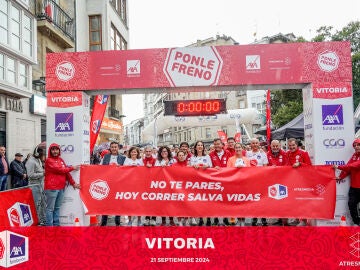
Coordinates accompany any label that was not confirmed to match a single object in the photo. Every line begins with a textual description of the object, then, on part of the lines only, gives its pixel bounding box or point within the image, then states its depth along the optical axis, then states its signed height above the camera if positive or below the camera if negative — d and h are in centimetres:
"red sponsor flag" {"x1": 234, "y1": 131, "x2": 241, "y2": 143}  1431 +32
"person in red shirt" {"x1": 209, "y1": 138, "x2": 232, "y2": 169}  753 -25
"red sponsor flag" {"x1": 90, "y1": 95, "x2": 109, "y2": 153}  941 +83
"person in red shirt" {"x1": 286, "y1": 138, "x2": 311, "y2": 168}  696 -26
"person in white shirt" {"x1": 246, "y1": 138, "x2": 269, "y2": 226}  737 -33
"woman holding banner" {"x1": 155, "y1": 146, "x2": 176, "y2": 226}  764 -27
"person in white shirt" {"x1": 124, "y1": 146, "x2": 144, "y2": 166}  761 -27
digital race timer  978 +108
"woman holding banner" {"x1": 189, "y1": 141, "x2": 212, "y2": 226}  716 -28
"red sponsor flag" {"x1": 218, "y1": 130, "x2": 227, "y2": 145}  1582 +43
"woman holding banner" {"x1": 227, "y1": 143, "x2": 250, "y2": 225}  717 -36
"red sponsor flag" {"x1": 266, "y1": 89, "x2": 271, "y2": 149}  1316 +115
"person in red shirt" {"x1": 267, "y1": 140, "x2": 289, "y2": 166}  725 -27
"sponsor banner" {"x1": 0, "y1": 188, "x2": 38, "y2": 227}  606 -113
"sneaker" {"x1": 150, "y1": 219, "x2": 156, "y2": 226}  720 -162
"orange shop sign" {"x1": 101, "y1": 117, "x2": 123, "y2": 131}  2409 +163
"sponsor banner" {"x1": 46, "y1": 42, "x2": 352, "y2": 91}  680 +160
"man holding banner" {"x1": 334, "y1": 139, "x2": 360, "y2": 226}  627 -69
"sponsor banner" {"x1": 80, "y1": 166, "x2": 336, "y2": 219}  623 -90
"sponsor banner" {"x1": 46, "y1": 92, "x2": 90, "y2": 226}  733 +39
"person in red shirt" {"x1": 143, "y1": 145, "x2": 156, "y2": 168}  773 -28
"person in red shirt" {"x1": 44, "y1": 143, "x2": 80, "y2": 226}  687 -63
